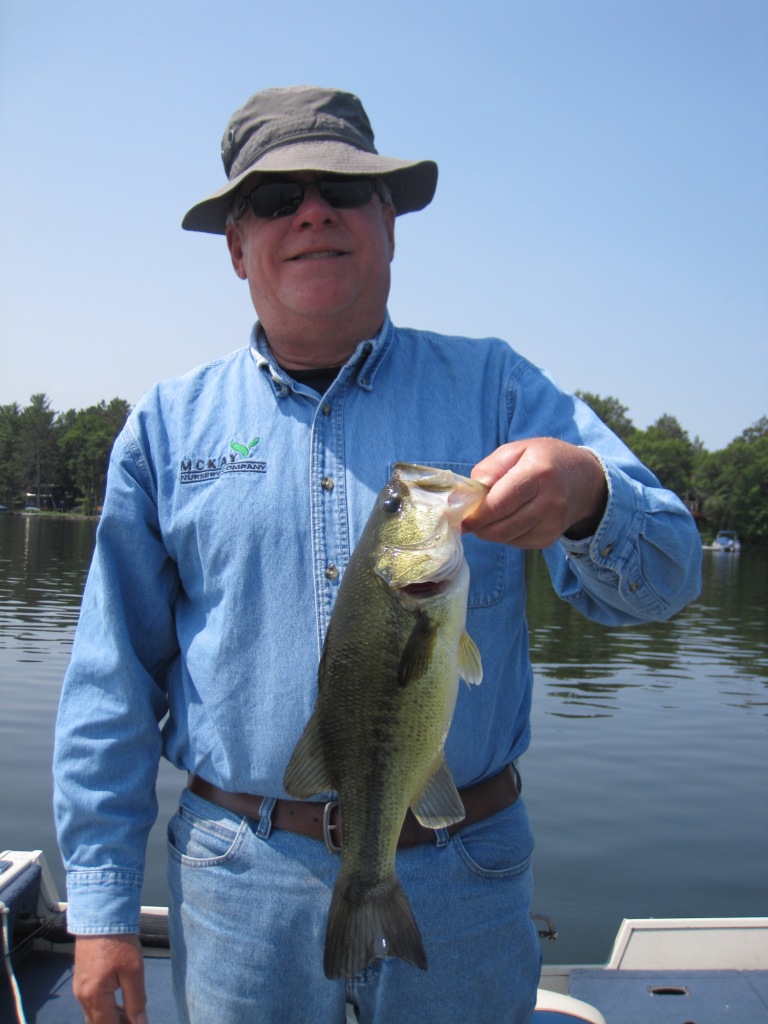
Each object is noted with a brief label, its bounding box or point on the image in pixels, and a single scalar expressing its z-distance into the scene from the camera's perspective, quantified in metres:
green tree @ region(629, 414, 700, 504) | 110.25
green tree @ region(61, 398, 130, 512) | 119.62
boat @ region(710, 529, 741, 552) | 92.62
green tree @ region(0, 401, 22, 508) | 125.72
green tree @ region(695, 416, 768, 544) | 97.25
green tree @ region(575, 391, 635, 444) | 121.31
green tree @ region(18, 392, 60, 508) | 123.50
